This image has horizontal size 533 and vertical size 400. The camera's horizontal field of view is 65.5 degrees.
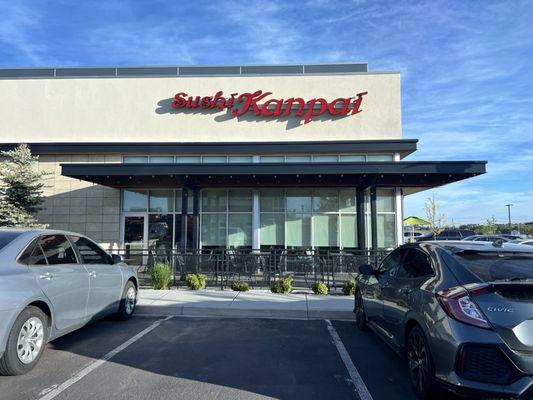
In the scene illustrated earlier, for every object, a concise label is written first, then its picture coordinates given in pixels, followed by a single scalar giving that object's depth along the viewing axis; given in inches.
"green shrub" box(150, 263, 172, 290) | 439.2
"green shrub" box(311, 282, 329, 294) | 416.5
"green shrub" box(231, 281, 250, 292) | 433.3
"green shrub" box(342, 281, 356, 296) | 406.0
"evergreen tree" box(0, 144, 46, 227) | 562.6
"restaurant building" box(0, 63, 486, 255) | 681.6
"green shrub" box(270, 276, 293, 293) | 422.3
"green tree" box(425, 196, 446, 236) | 863.1
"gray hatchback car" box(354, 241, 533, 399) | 133.5
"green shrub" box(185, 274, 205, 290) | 441.7
